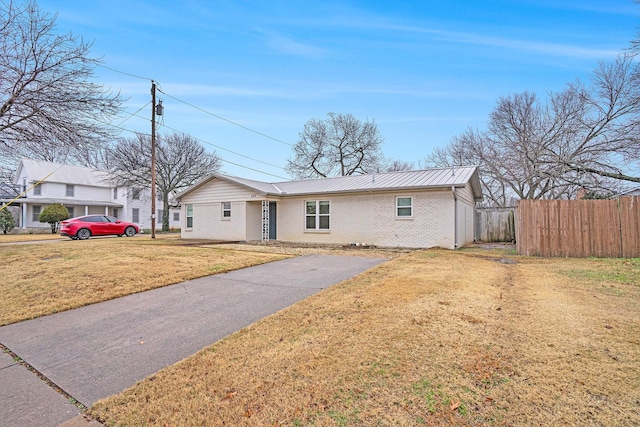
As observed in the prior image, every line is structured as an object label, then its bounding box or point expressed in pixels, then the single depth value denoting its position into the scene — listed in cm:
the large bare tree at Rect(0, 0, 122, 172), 1001
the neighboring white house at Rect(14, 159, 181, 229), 2844
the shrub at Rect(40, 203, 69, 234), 2478
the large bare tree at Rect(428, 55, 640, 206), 1500
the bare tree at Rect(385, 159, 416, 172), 3809
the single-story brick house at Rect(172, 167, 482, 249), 1348
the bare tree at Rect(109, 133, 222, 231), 2781
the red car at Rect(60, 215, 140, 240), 1795
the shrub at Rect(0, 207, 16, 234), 2367
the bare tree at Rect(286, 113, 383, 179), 3362
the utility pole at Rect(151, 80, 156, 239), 1805
